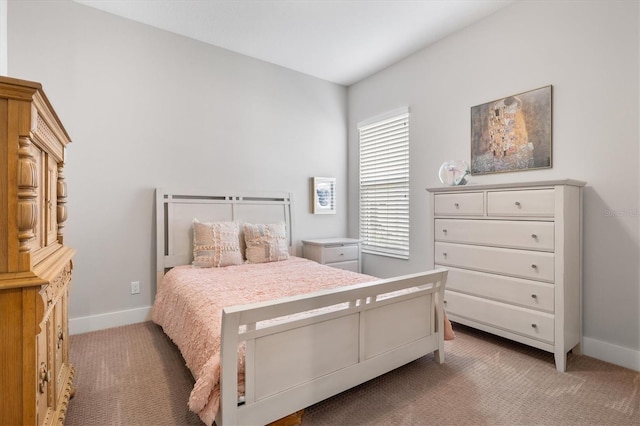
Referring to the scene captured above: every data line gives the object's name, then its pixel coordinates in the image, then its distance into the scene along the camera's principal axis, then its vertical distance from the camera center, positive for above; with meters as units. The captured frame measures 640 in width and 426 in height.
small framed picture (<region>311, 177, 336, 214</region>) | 4.19 +0.21
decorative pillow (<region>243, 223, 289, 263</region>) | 3.23 -0.34
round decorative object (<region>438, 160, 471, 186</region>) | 2.95 +0.35
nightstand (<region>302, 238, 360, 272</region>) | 3.78 -0.50
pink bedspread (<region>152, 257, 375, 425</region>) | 1.38 -0.56
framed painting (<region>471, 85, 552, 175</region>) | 2.60 +0.67
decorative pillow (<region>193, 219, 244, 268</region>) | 3.00 -0.33
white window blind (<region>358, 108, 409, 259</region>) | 3.80 +0.33
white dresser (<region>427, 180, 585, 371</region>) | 2.16 -0.38
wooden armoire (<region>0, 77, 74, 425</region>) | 0.95 -0.16
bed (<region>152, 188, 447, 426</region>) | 1.36 -0.65
